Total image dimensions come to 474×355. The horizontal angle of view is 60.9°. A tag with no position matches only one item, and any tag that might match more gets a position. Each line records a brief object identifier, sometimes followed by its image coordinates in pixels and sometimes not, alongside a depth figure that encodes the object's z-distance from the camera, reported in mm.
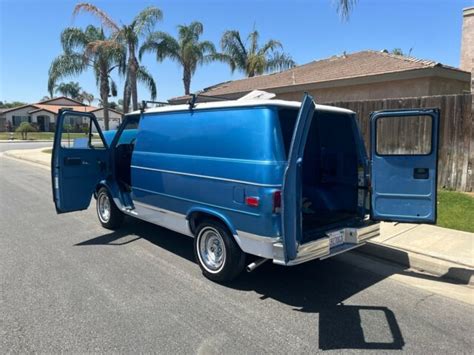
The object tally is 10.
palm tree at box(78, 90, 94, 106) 97450
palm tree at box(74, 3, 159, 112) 20297
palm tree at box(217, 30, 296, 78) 28938
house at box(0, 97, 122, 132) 60694
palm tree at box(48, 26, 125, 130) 22344
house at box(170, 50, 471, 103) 12703
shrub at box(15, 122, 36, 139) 48375
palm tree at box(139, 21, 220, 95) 23828
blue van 4016
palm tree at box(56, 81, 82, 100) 97688
